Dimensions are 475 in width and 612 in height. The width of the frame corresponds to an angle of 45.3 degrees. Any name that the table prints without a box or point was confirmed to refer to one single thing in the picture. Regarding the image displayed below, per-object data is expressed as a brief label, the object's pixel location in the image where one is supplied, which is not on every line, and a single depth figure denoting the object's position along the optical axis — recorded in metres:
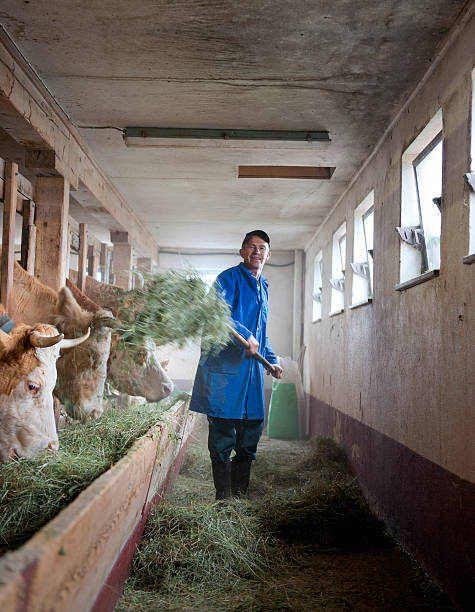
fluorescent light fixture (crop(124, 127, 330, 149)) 4.89
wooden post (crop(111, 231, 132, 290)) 7.99
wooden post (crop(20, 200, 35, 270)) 4.86
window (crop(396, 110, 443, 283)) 3.92
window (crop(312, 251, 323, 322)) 9.37
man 4.30
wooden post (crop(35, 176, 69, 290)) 4.88
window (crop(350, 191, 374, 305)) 5.72
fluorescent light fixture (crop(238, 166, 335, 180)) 6.23
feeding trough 1.29
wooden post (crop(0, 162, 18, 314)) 4.24
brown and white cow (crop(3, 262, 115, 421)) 4.30
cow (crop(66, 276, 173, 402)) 5.06
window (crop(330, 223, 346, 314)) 7.29
